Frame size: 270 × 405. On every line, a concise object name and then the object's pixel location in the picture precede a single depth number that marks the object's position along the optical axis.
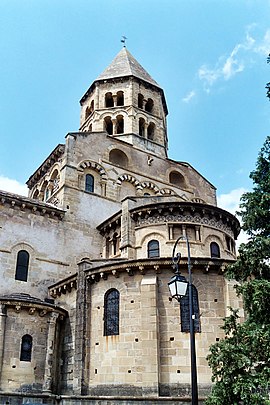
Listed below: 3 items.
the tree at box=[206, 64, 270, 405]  12.35
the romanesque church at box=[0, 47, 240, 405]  17.94
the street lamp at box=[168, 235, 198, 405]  10.03
